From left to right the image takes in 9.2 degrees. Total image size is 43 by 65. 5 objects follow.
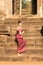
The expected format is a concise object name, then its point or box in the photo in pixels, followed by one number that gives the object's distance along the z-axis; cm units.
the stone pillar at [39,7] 1410
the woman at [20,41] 1037
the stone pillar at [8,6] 1286
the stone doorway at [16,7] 1857
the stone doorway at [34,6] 1954
